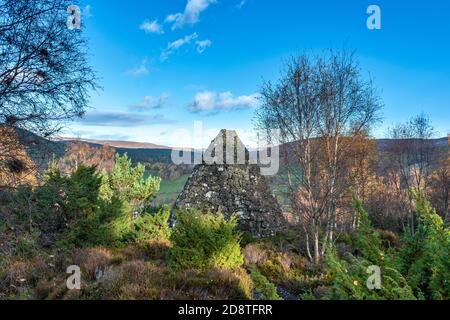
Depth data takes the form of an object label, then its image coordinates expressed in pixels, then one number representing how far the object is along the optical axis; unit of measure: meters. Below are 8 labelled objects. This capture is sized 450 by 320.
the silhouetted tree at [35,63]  8.31
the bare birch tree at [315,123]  11.86
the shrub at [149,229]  11.81
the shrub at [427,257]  4.12
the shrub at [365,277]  3.70
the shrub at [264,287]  3.85
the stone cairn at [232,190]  15.16
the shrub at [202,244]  8.31
